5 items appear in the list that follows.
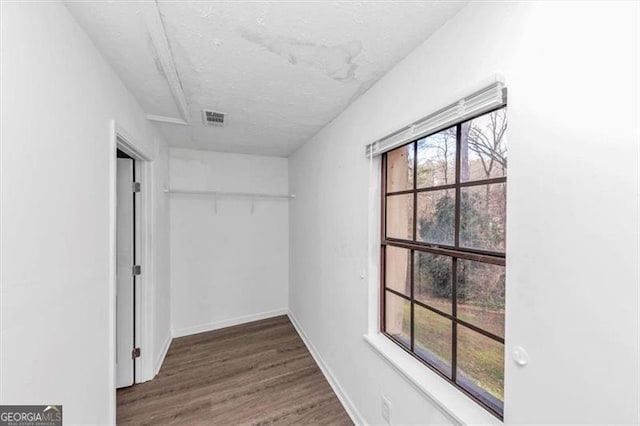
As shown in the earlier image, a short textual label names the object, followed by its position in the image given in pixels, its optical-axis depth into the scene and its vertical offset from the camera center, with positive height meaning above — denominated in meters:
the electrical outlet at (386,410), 1.51 -1.22
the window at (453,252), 1.06 -0.19
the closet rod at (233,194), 3.03 +0.25
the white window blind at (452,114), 0.92 +0.43
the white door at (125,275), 2.19 -0.57
